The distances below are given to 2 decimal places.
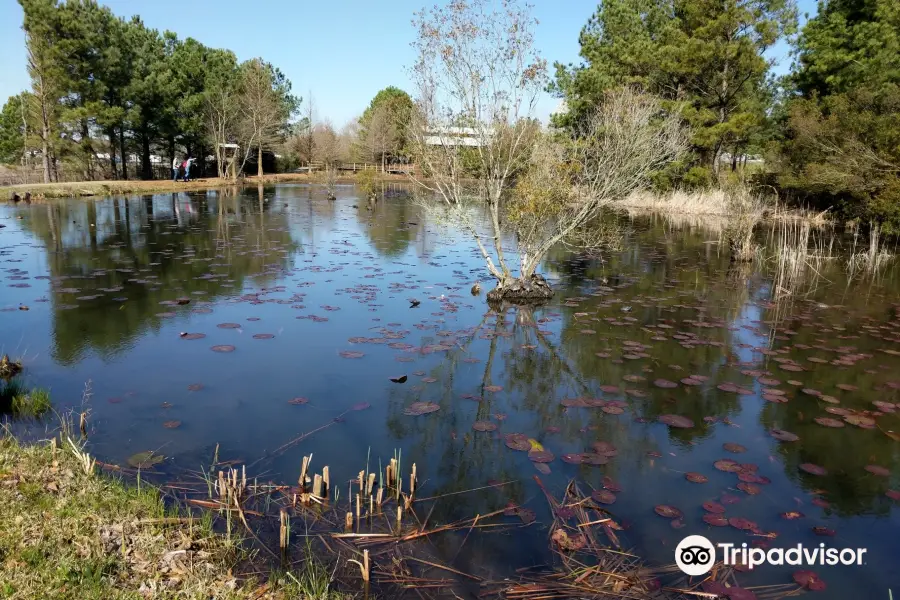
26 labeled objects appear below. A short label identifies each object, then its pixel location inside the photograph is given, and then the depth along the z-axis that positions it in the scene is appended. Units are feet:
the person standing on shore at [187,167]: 129.33
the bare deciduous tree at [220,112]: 135.74
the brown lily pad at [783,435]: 17.28
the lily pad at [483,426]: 17.48
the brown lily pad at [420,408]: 18.49
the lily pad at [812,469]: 15.46
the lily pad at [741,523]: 12.82
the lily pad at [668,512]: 13.26
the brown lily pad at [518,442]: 16.31
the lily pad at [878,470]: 15.42
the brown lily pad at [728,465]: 15.39
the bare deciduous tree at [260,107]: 139.64
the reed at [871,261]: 44.40
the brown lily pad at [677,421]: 17.98
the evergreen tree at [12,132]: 169.93
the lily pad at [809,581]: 11.18
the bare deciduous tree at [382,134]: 191.11
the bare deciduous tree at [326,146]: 186.60
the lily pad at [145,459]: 14.51
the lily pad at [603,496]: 13.79
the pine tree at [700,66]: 81.51
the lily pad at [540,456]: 15.67
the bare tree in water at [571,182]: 32.14
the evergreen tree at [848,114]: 54.24
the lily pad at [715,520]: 12.93
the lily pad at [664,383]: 20.97
